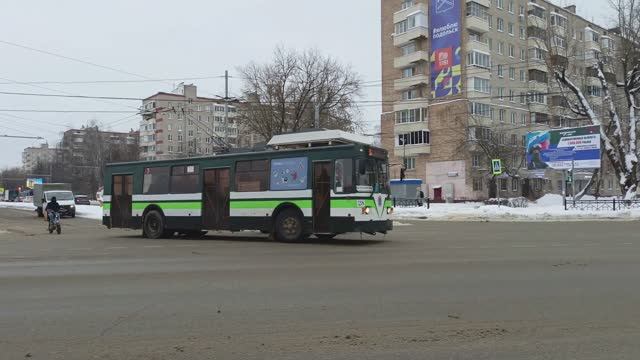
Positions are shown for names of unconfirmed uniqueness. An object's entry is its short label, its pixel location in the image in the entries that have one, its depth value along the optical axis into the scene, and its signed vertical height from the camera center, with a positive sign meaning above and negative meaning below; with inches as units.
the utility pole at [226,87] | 1506.2 +299.8
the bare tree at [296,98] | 1879.9 +337.5
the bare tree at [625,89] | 1568.7 +308.6
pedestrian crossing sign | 1465.3 +76.2
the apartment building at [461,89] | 2564.0 +522.2
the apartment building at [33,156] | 5038.1 +414.0
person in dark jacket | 944.3 -17.1
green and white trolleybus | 629.9 +6.7
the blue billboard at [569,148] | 1471.5 +126.0
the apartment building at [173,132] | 4040.4 +526.8
